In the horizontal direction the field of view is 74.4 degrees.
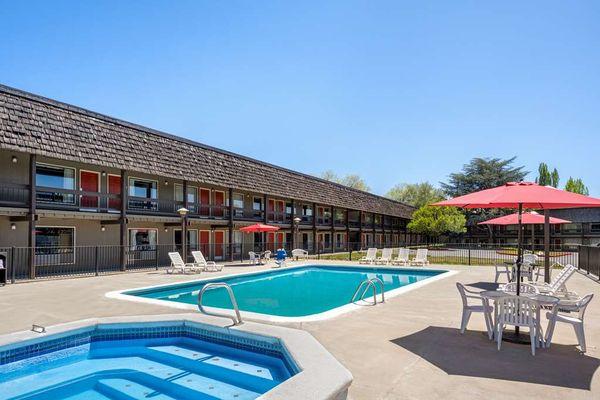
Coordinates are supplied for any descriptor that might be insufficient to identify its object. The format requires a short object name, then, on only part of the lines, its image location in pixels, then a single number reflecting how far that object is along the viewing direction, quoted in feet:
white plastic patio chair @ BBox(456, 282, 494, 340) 20.39
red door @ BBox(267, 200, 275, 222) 102.97
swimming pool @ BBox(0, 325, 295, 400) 17.17
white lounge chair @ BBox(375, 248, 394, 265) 73.06
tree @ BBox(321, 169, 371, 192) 241.76
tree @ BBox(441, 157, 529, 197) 187.62
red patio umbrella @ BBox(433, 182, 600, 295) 20.70
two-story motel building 49.42
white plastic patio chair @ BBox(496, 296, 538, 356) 18.21
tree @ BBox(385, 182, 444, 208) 211.86
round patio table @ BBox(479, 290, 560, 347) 18.63
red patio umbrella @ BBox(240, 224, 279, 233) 72.90
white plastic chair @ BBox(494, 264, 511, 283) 42.65
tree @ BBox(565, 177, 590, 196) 240.53
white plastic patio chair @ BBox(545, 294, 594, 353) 18.06
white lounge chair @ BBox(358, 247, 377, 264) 72.49
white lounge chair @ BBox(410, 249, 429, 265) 67.21
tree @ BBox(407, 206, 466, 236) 140.36
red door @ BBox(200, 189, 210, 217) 81.71
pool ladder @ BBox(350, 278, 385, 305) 29.96
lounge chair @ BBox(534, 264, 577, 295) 28.02
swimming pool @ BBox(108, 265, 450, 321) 34.27
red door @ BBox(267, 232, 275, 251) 101.94
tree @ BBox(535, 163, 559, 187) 252.42
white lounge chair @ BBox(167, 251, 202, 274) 55.67
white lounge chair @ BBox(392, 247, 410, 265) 69.67
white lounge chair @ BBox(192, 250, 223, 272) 60.08
